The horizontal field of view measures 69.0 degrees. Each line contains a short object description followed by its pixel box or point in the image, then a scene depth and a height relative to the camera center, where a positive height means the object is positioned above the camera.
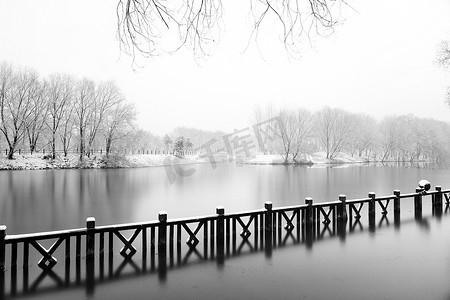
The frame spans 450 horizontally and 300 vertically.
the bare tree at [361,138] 83.06 +5.47
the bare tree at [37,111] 46.69 +7.32
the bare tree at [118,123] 53.02 +6.40
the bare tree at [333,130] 76.31 +7.14
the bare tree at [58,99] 49.16 +9.46
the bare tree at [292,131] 71.25 +6.27
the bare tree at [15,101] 44.12 +8.42
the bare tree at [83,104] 51.47 +9.00
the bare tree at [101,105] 52.25 +9.25
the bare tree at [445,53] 18.54 +6.02
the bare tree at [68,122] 51.12 +6.08
